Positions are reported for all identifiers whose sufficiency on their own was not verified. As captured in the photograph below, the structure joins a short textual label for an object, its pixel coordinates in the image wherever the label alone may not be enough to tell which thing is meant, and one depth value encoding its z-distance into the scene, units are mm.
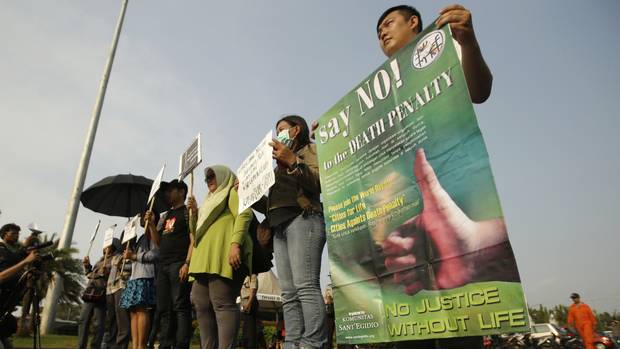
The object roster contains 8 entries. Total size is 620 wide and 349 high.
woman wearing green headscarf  3330
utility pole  10078
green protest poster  1619
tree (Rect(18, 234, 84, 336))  9516
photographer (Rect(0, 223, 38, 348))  4441
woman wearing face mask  2674
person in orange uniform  11133
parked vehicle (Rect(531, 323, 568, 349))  16080
